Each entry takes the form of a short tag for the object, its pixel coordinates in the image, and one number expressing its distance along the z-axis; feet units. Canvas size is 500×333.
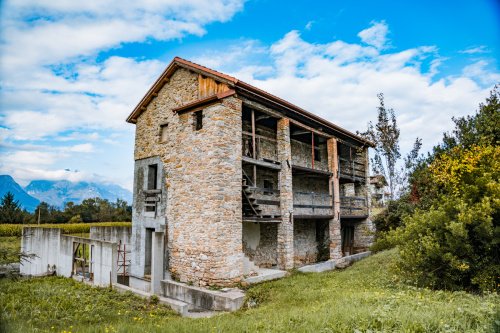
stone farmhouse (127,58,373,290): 41.11
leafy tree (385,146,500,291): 28.02
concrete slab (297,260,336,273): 48.40
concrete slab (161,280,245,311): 34.71
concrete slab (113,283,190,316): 33.55
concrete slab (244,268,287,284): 41.19
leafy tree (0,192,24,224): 117.60
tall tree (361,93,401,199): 86.28
